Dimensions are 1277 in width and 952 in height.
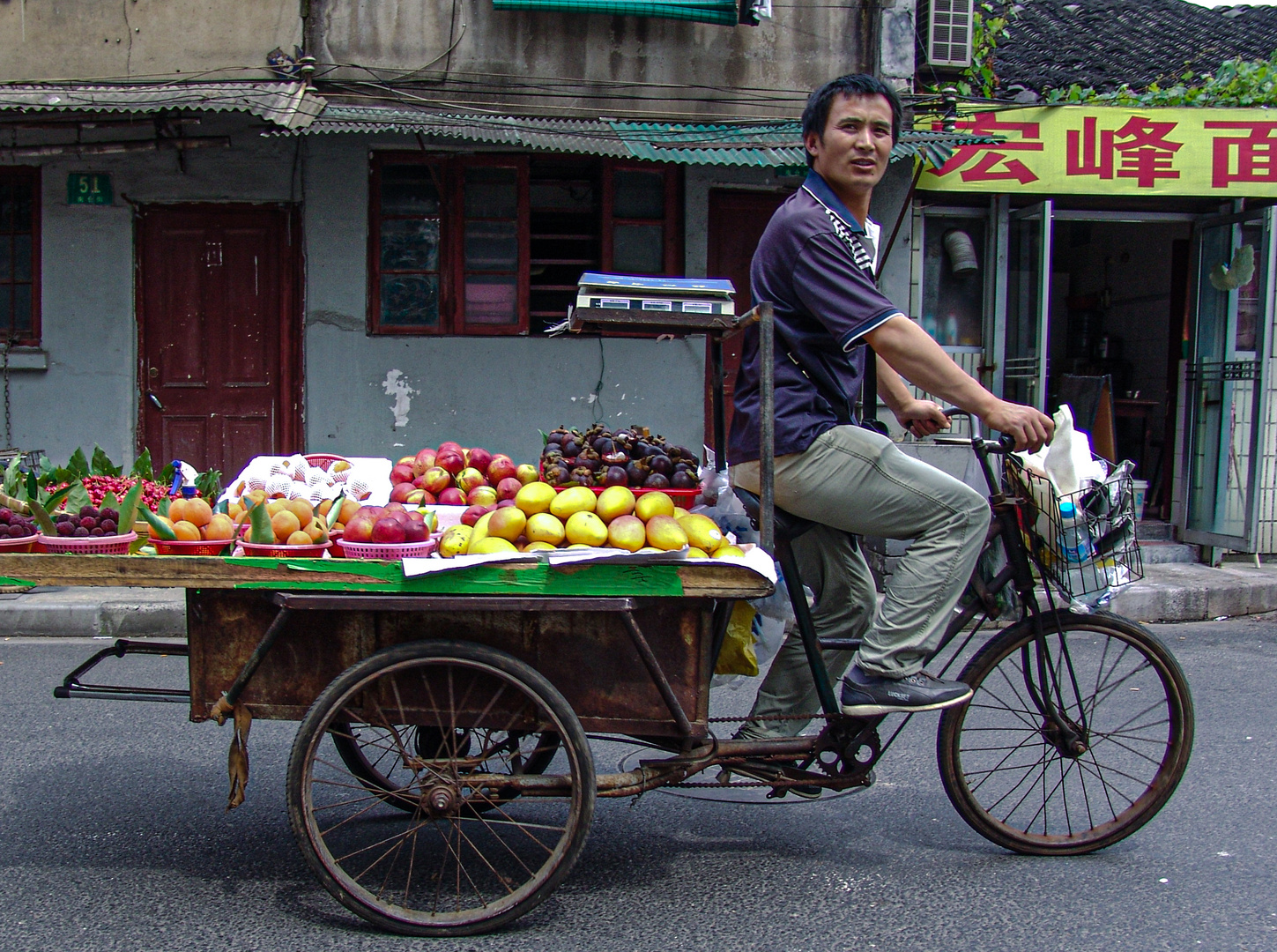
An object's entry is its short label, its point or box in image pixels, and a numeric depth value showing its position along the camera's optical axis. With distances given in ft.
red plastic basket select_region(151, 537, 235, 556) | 8.59
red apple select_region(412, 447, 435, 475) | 11.32
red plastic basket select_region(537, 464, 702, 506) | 9.70
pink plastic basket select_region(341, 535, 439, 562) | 8.50
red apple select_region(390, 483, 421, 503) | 10.59
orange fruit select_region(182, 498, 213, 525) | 8.89
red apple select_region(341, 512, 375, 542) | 8.63
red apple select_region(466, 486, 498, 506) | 10.60
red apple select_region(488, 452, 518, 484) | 11.32
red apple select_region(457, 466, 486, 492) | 11.02
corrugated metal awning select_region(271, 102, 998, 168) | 23.34
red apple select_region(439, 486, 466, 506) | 10.75
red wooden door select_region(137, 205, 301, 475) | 27.68
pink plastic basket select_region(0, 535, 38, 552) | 8.71
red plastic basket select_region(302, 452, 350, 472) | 11.62
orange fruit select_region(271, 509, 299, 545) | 8.77
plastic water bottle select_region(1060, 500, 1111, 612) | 9.10
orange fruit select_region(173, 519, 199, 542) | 8.69
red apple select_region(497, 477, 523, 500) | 10.68
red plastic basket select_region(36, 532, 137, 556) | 8.66
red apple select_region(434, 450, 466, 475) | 11.34
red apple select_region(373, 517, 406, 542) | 8.54
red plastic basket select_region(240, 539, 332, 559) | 8.48
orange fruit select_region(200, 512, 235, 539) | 8.80
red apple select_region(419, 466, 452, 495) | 10.87
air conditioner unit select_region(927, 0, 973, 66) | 27.91
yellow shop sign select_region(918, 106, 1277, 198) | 26.21
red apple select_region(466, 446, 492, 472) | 11.64
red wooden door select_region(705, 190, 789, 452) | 28.86
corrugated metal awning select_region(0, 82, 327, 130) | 22.49
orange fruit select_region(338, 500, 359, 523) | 9.75
